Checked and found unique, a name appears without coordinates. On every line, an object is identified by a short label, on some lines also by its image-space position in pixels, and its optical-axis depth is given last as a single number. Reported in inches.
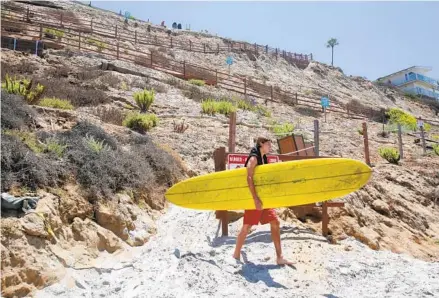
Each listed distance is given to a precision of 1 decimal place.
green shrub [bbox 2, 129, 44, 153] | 196.4
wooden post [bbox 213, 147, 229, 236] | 224.2
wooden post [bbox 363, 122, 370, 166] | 453.7
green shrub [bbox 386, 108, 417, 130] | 1128.3
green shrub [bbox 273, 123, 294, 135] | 553.5
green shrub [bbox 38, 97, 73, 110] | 366.3
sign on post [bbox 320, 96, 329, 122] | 711.6
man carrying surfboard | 174.9
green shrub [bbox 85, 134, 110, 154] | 236.5
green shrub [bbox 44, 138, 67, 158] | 206.4
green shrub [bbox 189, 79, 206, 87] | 873.5
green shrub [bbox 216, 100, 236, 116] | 594.2
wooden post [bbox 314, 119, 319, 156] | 395.7
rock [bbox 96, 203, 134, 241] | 197.8
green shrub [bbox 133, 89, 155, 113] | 527.5
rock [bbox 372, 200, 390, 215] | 342.6
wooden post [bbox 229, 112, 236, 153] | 251.8
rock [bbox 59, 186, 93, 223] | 179.0
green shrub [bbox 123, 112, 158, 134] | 407.8
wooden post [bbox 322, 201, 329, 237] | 231.8
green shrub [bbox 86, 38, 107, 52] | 929.5
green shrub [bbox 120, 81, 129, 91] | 619.8
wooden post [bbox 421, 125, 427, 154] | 576.9
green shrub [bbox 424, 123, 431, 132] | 1010.9
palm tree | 2714.1
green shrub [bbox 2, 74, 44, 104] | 324.5
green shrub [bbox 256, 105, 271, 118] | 731.4
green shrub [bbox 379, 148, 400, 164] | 502.9
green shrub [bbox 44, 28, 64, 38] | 887.1
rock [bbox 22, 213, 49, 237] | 147.3
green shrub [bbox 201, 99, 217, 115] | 575.2
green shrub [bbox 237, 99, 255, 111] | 713.1
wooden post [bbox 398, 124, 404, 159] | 531.7
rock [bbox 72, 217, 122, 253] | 178.2
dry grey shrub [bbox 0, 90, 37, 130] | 224.2
